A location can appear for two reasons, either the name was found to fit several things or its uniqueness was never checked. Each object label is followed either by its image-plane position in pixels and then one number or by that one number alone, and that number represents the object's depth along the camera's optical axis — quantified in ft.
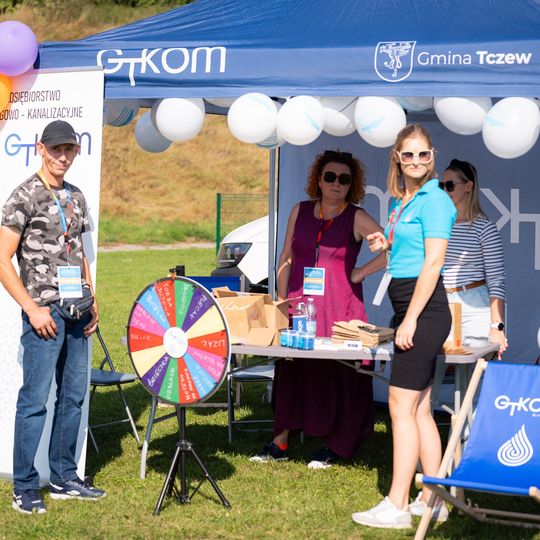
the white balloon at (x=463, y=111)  16.14
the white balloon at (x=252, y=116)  17.17
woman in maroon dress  18.58
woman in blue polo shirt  14.46
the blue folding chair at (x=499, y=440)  14.06
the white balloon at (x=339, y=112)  17.75
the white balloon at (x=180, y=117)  17.67
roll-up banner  17.31
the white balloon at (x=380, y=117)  16.76
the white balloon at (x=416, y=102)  17.29
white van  34.17
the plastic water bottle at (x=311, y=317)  16.84
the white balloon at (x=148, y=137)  23.59
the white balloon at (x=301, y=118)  17.10
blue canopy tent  15.74
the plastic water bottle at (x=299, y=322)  16.88
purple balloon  16.98
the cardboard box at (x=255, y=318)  17.07
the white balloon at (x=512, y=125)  15.75
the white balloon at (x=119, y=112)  20.79
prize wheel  15.31
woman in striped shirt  18.20
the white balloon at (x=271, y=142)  19.30
